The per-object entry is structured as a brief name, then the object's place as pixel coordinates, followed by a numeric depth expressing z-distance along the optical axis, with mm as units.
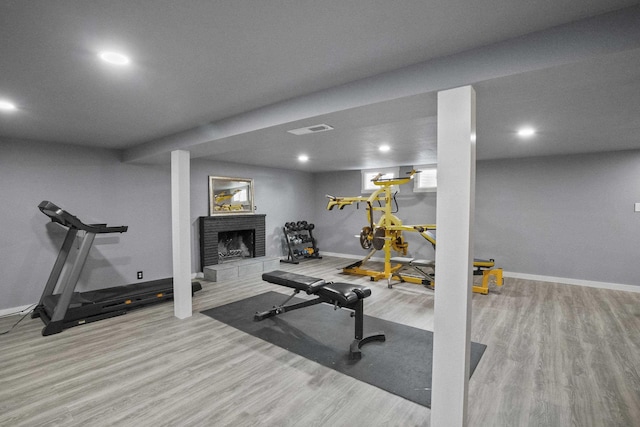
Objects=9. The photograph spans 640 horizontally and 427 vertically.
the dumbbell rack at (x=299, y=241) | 7102
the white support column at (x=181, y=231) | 3598
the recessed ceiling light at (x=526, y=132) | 3357
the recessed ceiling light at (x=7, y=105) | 2420
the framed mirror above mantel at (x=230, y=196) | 5855
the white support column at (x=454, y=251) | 1620
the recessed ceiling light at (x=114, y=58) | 1670
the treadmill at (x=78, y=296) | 3264
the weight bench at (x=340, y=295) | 2830
